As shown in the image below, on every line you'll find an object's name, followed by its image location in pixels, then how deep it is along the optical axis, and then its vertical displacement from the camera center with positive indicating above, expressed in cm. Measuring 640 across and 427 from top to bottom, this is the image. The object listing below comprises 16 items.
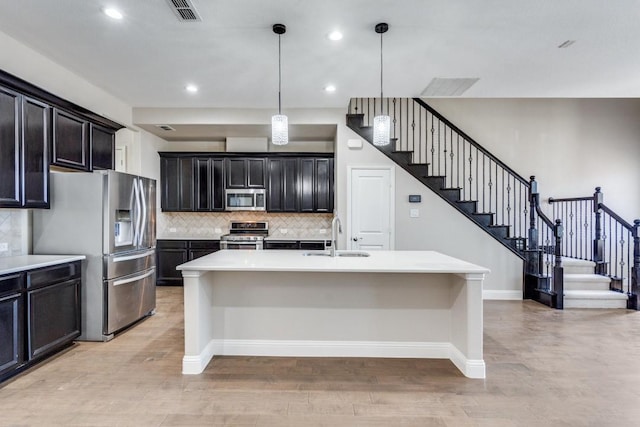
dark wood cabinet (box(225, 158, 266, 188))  609 +68
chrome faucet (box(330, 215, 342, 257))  297 -31
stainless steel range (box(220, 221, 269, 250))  568 -41
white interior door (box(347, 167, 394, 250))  527 +6
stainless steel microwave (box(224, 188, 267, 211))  607 +23
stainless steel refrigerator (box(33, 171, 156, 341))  344 -23
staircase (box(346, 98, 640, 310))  501 +22
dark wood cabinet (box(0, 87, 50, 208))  288 +56
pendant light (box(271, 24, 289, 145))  317 +77
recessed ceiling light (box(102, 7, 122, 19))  271 +162
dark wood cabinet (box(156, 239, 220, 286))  588 -73
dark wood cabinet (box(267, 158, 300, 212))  608 +49
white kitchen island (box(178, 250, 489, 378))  304 -91
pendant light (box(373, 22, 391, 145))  327 +80
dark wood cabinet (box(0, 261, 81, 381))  257 -86
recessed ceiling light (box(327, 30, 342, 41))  305 +162
